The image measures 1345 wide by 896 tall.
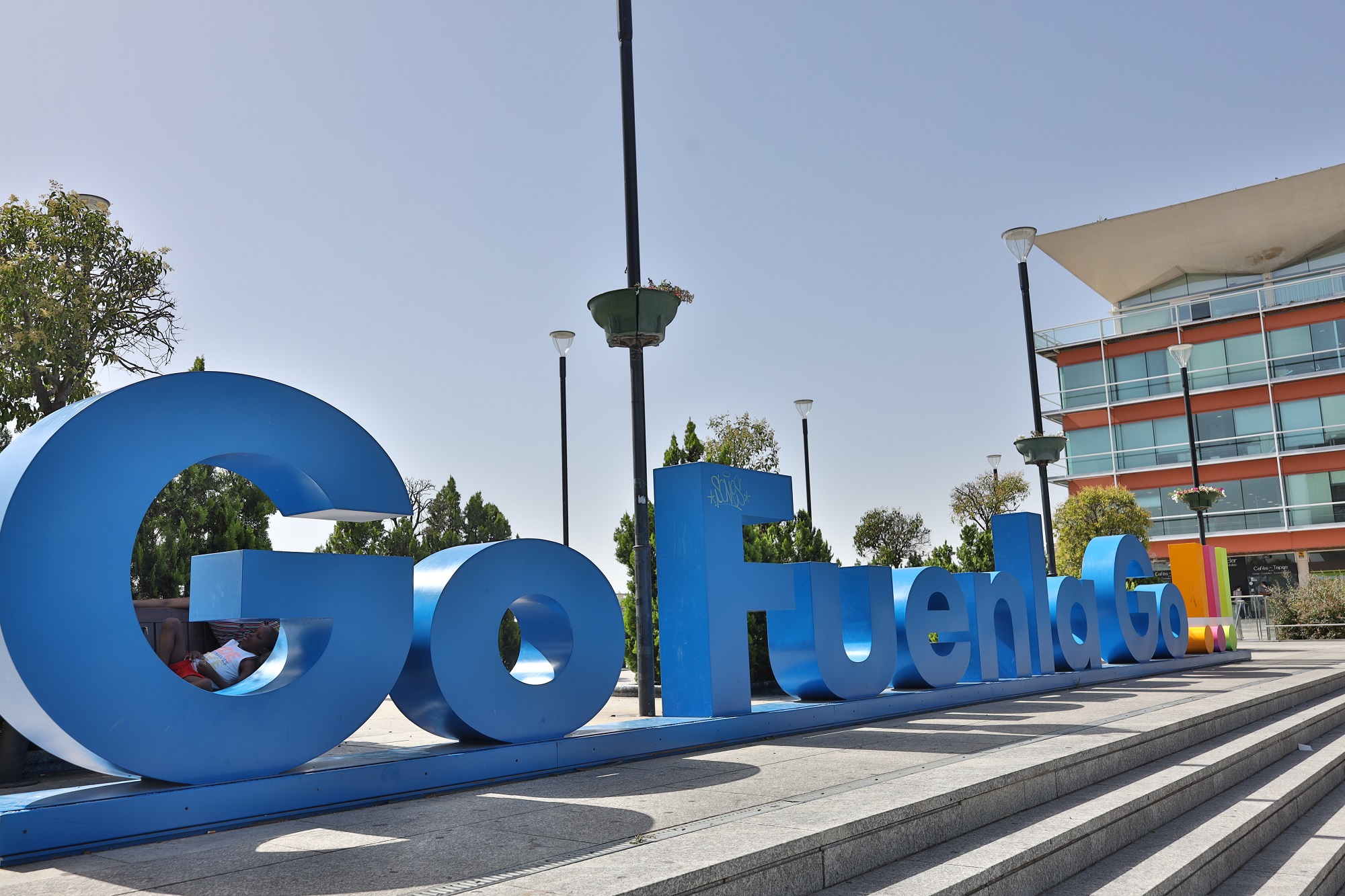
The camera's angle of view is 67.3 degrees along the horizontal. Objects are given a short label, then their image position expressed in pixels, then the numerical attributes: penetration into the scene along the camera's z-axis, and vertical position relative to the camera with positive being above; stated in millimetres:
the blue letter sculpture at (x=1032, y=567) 12672 +150
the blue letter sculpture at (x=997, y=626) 11594 -559
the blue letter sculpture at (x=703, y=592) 8344 -7
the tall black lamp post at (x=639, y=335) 8883 +2275
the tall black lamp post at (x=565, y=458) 21047 +2883
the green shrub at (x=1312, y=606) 26734 -1042
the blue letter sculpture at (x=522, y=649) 6457 -317
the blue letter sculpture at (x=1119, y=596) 14594 -298
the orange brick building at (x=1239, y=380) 43031 +8572
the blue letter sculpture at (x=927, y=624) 10578 -451
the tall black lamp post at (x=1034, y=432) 14648 +2183
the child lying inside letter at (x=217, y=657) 8414 -445
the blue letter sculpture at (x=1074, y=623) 13242 -630
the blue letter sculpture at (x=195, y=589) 4770 +113
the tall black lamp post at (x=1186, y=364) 24227 +5005
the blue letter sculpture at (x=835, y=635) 9312 -464
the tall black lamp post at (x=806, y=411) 26292 +4696
